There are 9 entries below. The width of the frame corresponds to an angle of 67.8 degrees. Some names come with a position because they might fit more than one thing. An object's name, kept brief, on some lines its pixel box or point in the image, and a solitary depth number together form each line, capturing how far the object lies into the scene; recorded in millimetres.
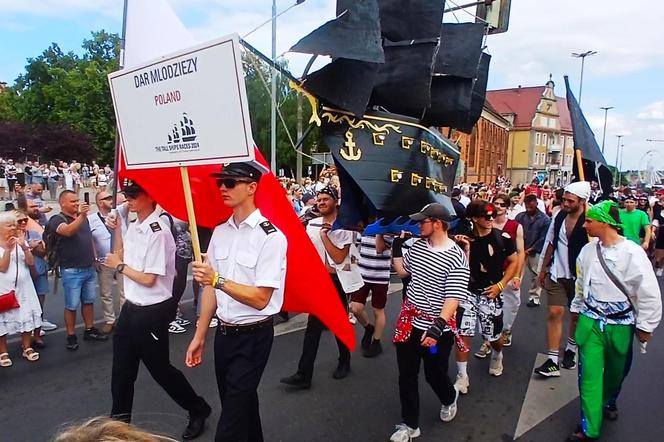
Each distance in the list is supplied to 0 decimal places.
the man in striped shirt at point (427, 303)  3562
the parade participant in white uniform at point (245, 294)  2746
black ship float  3507
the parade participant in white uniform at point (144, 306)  3357
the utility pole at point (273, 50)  5352
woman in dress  4867
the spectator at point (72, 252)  5508
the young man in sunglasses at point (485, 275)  4551
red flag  3260
